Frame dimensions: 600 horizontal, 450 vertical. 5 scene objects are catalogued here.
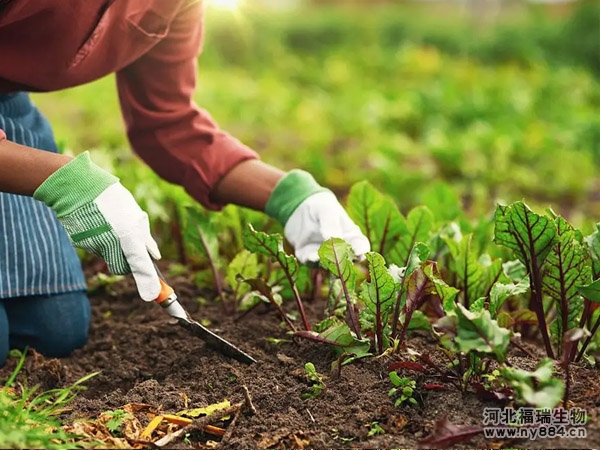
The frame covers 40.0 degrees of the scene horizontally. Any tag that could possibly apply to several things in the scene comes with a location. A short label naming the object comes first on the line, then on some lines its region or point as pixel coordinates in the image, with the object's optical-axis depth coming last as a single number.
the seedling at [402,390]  1.74
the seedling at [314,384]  1.83
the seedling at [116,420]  1.70
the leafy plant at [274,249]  2.04
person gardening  1.88
